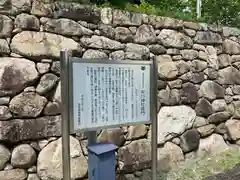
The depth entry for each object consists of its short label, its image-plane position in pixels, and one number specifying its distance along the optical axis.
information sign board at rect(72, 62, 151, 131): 1.68
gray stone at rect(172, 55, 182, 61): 2.96
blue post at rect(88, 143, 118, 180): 1.71
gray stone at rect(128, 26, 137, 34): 2.68
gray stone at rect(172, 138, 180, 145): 2.90
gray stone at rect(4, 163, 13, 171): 2.04
